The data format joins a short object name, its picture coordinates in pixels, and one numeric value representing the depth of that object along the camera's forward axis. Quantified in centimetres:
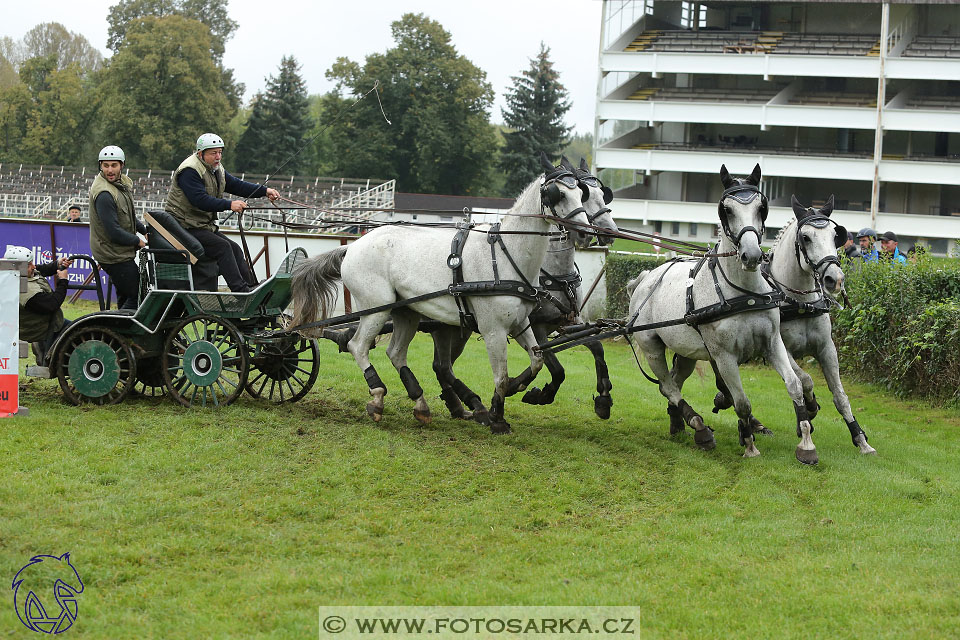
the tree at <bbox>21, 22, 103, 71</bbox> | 6969
